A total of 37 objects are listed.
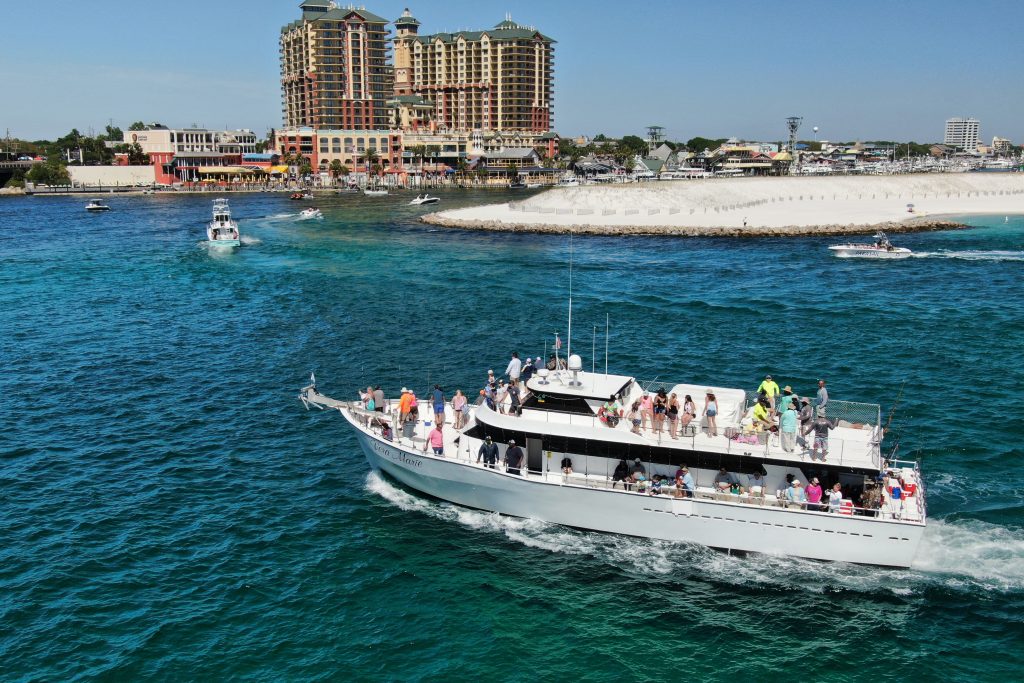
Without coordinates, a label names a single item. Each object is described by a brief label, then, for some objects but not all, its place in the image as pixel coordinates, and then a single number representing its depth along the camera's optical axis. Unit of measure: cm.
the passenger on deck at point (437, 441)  2542
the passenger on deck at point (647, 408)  2445
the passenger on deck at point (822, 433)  2273
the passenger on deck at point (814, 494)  2203
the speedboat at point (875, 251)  7719
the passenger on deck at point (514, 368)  2814
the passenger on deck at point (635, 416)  2414
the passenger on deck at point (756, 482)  2298
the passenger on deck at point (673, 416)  2384
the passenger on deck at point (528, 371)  2769
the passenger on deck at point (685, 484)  2314
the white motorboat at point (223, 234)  9294
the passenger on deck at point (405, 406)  2722
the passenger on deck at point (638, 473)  2350
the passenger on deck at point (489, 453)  2475
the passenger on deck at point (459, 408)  2720
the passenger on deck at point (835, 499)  2188
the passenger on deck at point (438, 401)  2707
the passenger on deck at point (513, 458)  2456
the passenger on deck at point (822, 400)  2433
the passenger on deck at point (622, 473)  2383
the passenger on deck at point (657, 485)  2330
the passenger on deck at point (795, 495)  2216
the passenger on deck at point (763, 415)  2392
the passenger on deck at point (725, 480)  2300
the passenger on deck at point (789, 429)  2305
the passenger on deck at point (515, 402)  2533
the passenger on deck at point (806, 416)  2386
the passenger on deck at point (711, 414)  2381
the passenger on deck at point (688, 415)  2392
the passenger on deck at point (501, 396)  2602
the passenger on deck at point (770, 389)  2505
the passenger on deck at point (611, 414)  2447
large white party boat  2214
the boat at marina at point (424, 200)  15988
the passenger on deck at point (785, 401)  2441
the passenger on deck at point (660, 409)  2397
